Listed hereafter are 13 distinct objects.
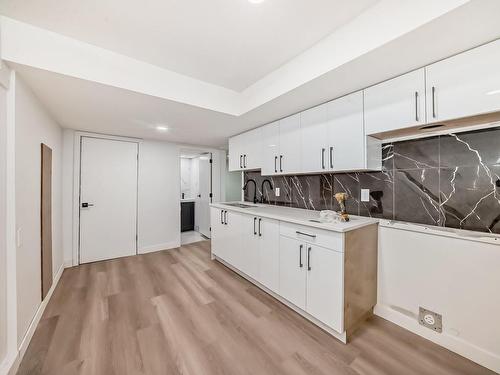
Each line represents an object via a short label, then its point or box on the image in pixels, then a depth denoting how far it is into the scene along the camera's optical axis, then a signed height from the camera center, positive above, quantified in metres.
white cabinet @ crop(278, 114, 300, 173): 2.58 +0.56
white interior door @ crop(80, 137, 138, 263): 3.46 -0.22
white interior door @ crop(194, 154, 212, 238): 4.93 -0.24
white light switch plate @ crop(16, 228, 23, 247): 1.56 -0.41
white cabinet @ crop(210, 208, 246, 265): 2.87 -0.72
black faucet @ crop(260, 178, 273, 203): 3.53 -0.08
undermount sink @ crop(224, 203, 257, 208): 3.30 -0.30
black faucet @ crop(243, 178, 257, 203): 3.79 -0.10
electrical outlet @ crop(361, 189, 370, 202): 2.22 -0.07
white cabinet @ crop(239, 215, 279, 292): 2.28 -0.76
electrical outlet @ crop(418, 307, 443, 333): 1.68 -1.10
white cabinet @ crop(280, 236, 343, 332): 1.70 -0.84
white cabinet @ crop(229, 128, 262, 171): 3.22 +0.63
